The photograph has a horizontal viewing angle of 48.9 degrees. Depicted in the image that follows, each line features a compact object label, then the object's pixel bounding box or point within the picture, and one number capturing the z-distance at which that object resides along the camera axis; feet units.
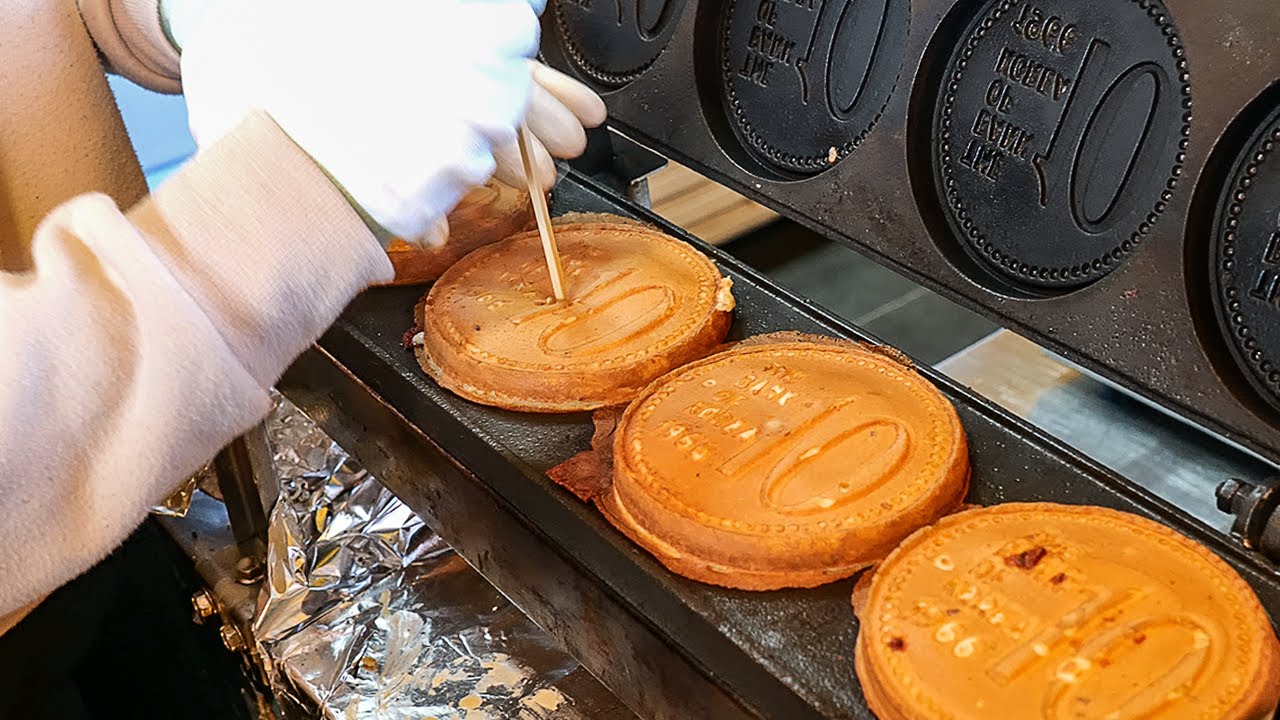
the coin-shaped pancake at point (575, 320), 1.48
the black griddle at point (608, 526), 1.19
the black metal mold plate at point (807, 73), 1.60
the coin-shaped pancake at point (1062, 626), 1.07
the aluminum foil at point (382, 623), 1.57
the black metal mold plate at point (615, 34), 1.84
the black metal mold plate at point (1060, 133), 1.35
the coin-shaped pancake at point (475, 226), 1.70
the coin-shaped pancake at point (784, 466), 1.24
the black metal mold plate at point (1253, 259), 1.27
